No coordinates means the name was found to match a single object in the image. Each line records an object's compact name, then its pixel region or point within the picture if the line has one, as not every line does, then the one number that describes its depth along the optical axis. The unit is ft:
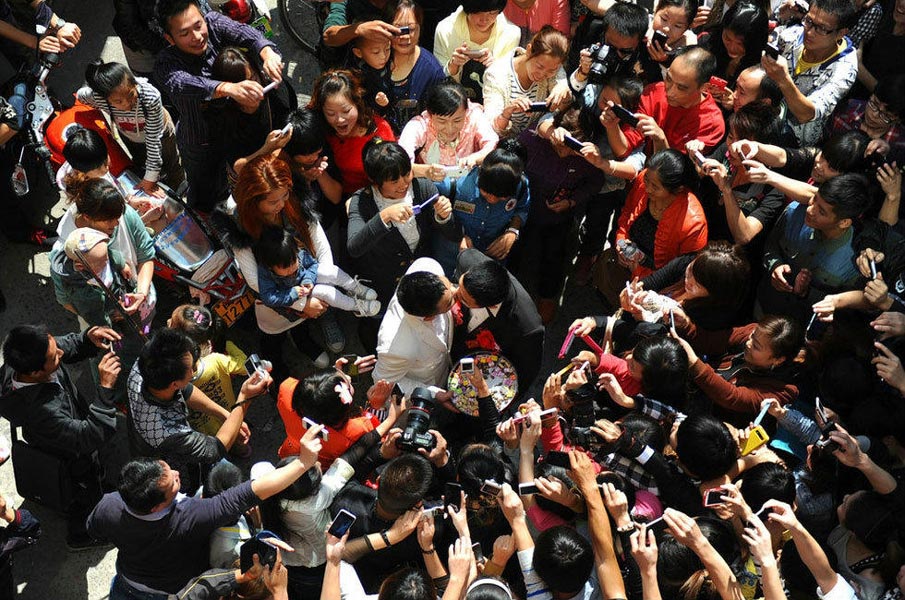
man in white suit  13.76
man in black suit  13.97
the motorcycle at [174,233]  16.46
